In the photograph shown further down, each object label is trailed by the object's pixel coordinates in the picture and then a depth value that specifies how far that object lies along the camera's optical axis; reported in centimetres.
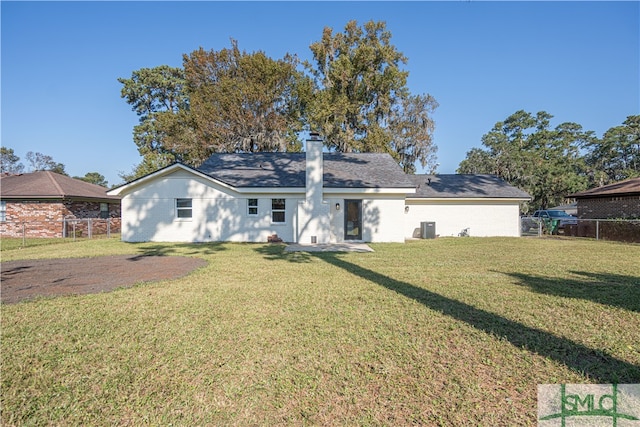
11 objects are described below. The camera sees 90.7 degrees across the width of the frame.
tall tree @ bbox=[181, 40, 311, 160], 2728
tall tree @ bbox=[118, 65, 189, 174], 3516
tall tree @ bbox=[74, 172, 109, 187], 7202
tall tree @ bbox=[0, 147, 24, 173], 6241
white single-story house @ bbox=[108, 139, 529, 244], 1502
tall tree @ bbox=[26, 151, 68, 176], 6606
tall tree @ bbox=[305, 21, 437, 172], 2841
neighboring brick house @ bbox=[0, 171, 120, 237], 1848
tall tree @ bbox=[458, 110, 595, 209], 3528
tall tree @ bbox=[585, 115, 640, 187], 4544
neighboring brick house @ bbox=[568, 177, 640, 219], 1686
